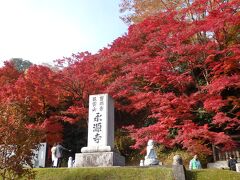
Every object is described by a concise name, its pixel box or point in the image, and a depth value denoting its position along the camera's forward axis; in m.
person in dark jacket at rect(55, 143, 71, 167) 15.02
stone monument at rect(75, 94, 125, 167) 11.79
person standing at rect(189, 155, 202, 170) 13.80
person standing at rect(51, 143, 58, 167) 15.07
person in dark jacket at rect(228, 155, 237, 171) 14.54
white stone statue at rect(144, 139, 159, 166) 12.38
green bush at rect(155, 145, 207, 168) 16.91
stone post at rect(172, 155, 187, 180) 9.84
